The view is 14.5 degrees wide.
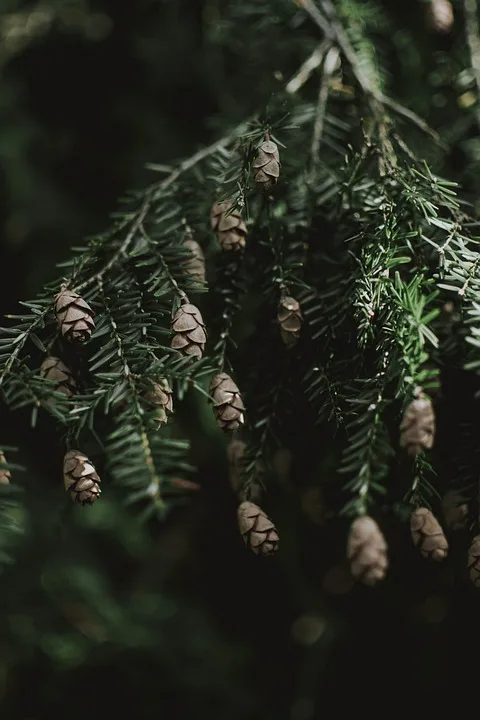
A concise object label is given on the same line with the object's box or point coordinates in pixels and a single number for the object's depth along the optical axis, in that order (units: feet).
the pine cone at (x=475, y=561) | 2.33
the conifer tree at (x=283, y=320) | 2.34
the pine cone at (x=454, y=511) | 2.47
